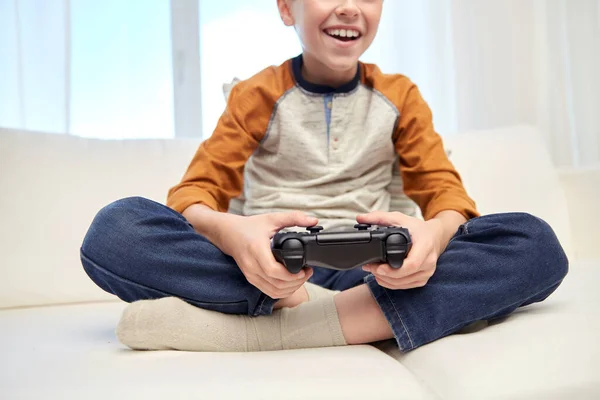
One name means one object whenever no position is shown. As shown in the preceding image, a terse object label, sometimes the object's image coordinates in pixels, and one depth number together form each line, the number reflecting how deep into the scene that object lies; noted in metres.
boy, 0.73
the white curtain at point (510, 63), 2.15
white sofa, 0.60
